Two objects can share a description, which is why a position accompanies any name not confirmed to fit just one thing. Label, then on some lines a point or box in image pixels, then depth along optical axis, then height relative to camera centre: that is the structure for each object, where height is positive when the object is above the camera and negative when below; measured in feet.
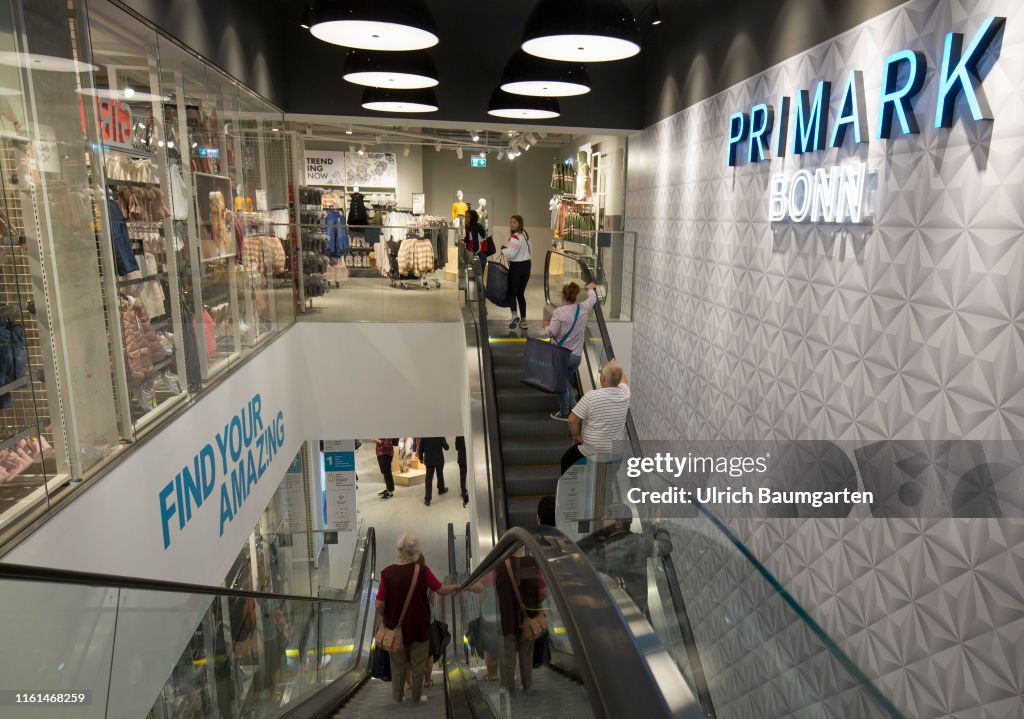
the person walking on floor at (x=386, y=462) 46.06 -15.45
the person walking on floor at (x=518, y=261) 28.76 -1.19
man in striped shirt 19.48 -5.22
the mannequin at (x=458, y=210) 58.29 +1.95
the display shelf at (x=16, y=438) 9.99 -3.04
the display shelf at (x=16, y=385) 10.00 -2.25
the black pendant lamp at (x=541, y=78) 21.35 +4.86
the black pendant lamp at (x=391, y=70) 20.92 +4.98
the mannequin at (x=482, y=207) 64.19 +2.51
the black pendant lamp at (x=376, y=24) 14.53 +4.58
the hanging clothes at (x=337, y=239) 31.65 -0.28
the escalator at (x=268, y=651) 5.21 -4.79
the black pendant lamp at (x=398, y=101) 26.53 +5.12
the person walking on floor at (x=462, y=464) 43.39 -14.74
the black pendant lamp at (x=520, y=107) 26.71 +4.97
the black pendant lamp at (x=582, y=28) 15.51 +4.69
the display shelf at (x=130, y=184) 14.08 +1.08
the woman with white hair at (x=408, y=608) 15.65 -8.67
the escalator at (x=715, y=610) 10.64 -7.20
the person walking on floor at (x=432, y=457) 43.01 -14.18
